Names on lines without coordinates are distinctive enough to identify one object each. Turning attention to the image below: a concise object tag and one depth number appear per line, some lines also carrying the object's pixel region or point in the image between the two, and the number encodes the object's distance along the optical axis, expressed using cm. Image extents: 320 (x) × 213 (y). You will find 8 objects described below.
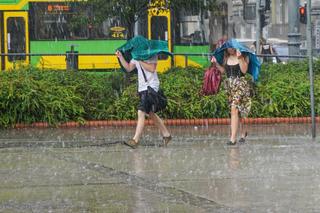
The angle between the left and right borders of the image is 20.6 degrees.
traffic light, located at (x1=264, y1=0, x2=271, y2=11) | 2798
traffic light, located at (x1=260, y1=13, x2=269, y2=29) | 2872
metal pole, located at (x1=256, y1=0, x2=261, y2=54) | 2717
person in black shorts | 1293
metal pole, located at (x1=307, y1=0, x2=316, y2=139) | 1357
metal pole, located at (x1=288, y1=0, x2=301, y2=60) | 2492
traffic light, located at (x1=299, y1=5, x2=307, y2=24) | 2691
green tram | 2745
